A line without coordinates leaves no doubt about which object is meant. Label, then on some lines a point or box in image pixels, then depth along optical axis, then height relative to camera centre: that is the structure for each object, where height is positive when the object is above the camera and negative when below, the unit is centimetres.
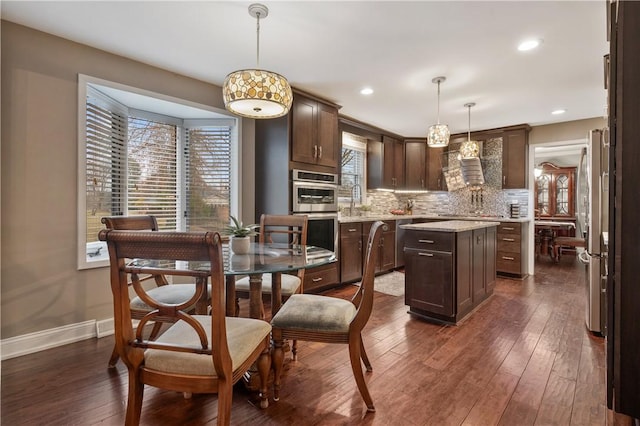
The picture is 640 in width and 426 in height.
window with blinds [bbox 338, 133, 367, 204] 510 +74
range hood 530 +71
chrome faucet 513 +18
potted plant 207 -18
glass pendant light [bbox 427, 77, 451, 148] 324 +83
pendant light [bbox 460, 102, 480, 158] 396 +82
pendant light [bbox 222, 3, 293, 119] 188 +76
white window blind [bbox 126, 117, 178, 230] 316 +44
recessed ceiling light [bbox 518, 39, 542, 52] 245 +136
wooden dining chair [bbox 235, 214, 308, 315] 231 -52
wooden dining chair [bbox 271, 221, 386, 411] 165 -61
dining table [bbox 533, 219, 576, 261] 657 -49
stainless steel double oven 352 +11
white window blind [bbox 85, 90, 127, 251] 271 +47
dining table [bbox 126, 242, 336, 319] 161 -29
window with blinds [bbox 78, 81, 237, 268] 274 +45
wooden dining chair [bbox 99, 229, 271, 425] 110 -50
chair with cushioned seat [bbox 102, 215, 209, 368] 195 -54
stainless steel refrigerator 246 -14
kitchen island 286 -56
